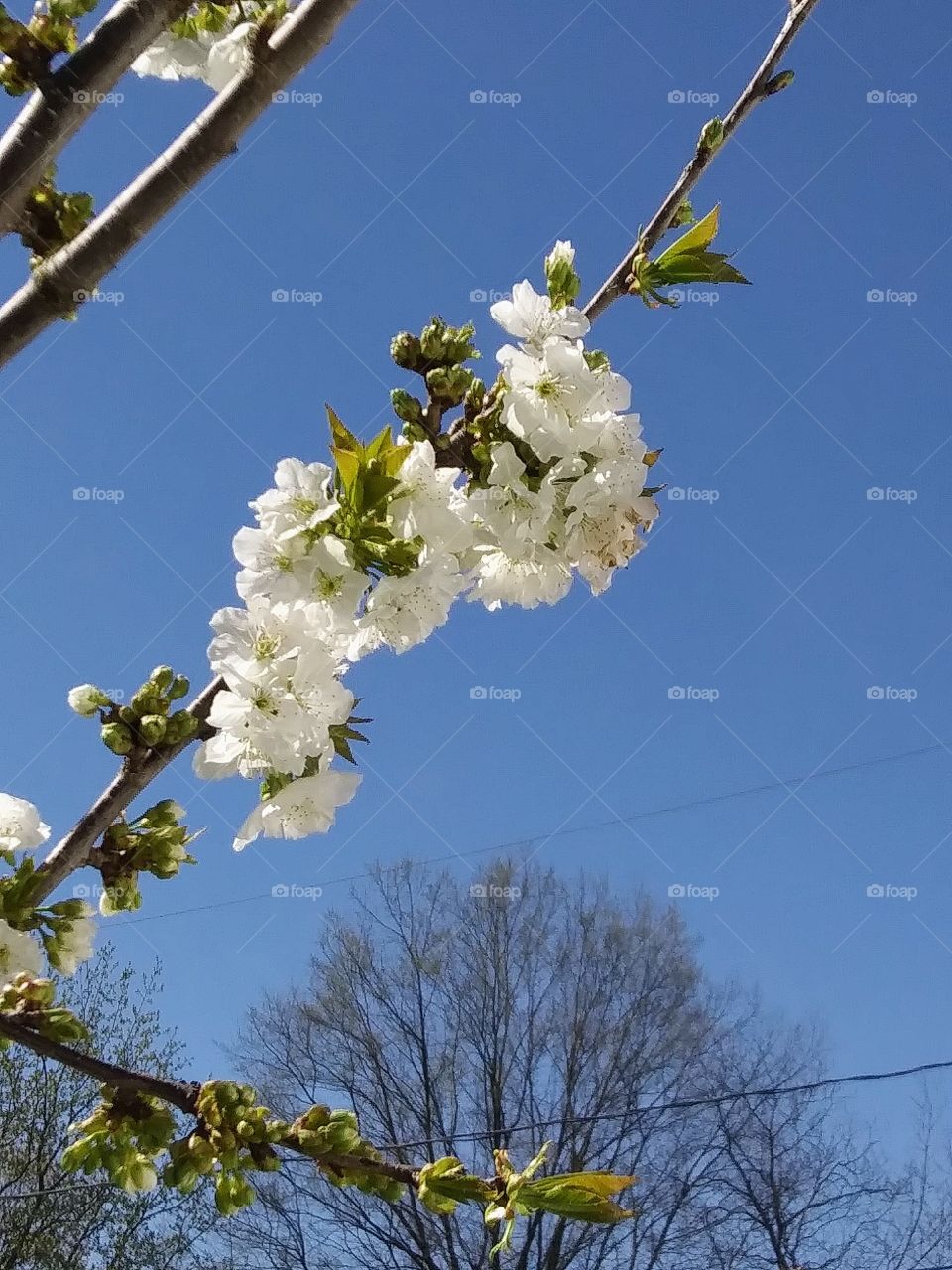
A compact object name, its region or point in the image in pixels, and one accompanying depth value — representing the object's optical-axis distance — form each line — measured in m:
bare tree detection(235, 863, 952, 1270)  6.38
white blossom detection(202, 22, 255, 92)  0.58
